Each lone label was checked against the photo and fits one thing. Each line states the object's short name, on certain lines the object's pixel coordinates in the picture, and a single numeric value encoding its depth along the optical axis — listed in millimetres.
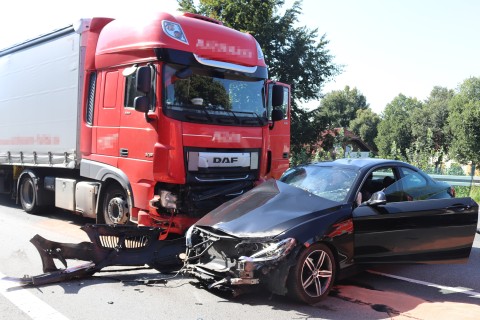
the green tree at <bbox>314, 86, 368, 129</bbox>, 72688
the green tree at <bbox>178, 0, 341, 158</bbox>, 22969
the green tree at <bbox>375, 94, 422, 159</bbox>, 57312
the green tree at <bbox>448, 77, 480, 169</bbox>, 40906
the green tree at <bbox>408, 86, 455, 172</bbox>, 52531
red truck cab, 6816
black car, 4551
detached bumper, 5191
